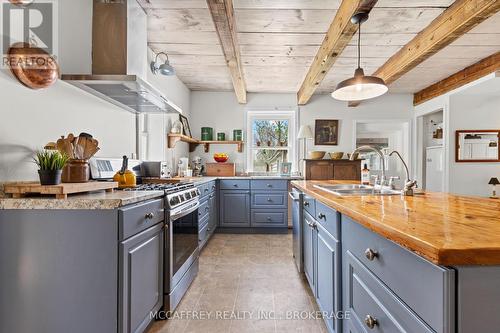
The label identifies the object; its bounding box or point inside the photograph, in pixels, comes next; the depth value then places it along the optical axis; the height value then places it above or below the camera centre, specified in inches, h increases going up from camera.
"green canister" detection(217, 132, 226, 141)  192.5 +19.6
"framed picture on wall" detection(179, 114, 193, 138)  172.9 +25.3
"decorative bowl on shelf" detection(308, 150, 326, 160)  183.3 +6.2
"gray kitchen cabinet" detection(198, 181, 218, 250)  124.0 -24.2
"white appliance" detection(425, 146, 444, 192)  176.4 -2.2
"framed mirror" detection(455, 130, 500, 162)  163.9 +11.5
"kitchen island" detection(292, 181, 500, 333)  23.0 -10.9
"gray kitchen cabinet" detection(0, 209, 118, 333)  50.9 -20.2
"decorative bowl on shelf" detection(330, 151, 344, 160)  183.6 +6.2
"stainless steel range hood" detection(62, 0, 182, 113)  81.0 +35.2
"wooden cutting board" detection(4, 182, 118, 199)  53.1 -5.1
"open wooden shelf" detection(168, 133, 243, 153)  183.3 +14.8
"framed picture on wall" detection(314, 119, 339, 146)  198.1 +23.4
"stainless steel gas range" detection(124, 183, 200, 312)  74.0 -22.9
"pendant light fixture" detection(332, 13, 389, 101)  80.4 +24.8
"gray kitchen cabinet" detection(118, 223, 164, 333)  53.6 -25.6
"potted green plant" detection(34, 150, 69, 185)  54.5 -1.0
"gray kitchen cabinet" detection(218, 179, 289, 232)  165.6 -25.5
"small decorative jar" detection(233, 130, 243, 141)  194.5 +20.6
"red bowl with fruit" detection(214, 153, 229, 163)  186.7 +4.0
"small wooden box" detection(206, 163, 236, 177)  186.2 -2.9
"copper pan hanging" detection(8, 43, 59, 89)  57.6 +21.5
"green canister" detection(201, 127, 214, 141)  190.9 +21.0
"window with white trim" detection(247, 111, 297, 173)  200.7 +17.7
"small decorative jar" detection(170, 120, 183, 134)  152.1 +20.2
